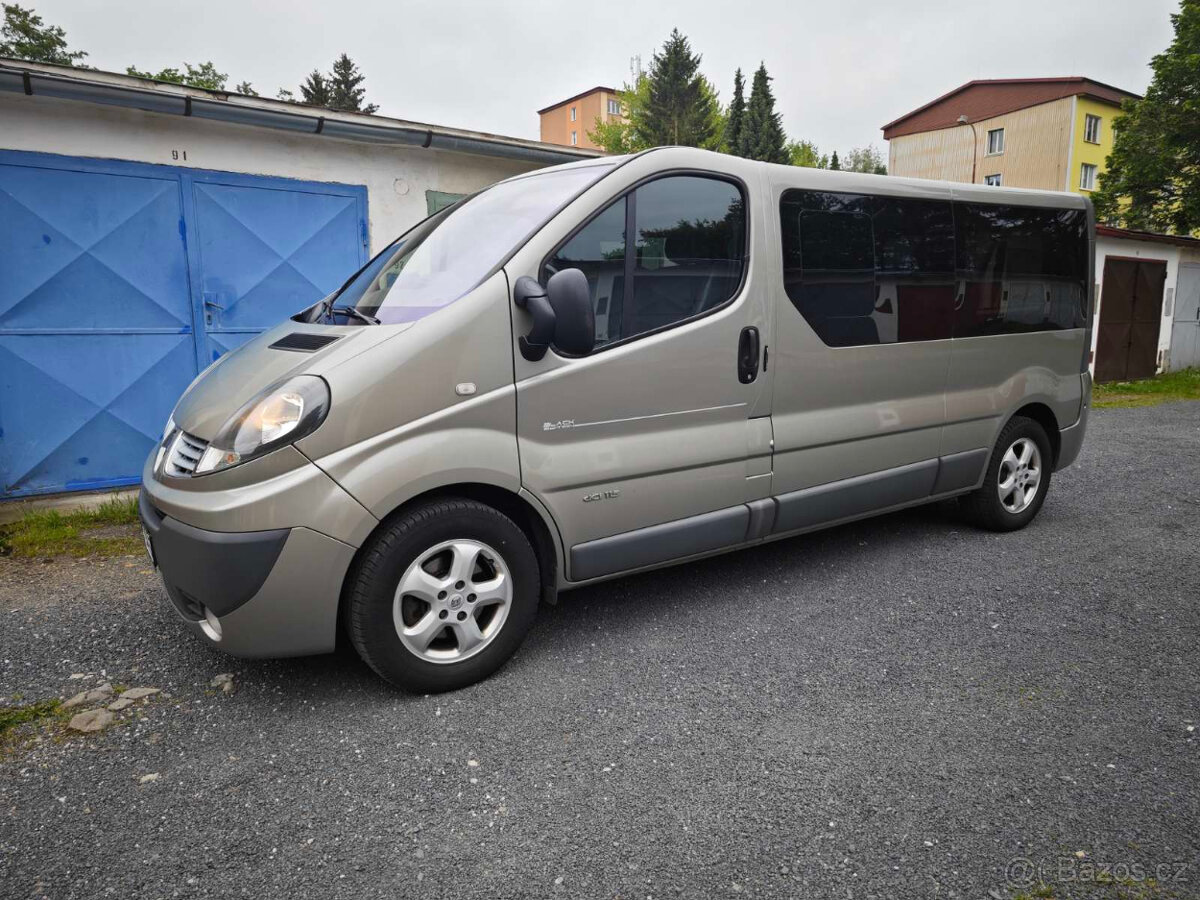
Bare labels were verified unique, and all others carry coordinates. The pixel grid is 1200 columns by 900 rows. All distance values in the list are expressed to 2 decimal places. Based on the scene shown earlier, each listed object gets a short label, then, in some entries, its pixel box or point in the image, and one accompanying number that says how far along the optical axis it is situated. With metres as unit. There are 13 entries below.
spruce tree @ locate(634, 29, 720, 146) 50.94
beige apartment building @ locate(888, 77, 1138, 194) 39.38
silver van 2.84
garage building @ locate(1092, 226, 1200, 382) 15.12
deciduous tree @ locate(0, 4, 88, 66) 36.78
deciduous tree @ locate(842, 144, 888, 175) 68.00
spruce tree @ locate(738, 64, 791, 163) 47.34
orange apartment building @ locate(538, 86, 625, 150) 70.81
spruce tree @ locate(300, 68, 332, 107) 48.19
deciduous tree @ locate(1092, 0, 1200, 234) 24.38
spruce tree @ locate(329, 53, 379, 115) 48.72
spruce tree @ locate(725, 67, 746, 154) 48.41
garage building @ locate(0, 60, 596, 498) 5.77
